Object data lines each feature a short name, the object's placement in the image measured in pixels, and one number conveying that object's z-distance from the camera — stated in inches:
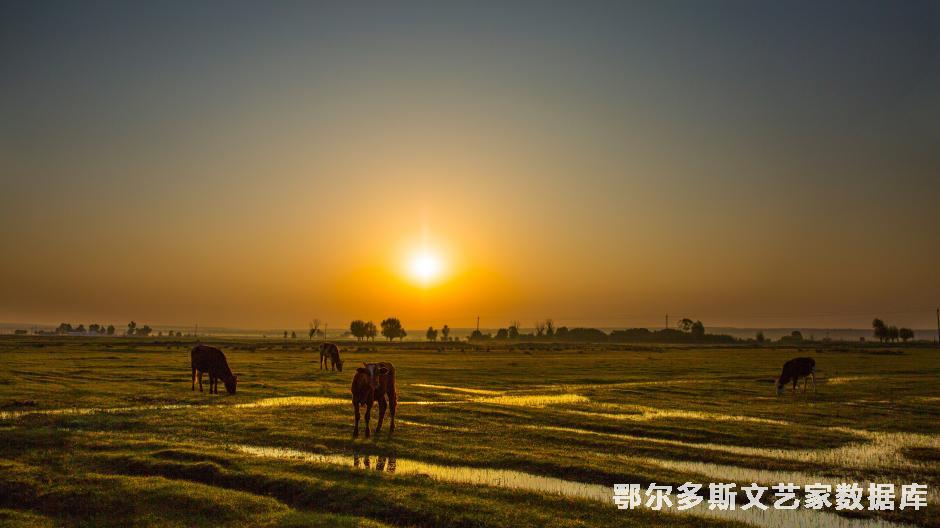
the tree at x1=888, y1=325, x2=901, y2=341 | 7519.7
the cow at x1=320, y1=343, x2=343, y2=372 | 2049.7
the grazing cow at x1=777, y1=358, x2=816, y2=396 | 1456.7
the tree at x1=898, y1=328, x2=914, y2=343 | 7696.9
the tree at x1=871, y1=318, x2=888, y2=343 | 7495.1
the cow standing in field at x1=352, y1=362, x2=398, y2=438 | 782.5
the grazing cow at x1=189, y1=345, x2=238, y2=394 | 1238.3
